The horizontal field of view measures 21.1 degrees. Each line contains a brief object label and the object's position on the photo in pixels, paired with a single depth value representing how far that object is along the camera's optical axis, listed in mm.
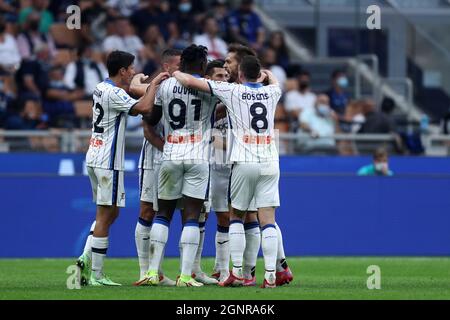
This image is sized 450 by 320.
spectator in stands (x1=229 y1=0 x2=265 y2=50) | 25359
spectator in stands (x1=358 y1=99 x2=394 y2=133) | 22812
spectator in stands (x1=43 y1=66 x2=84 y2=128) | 22031
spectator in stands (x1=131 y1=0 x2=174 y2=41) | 24766
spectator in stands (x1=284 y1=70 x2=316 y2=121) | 23844
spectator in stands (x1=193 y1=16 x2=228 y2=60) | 24141
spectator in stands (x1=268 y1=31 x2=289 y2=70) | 25031
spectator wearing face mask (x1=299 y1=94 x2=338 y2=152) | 23250
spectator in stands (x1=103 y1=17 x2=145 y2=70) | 24031
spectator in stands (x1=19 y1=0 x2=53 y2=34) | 23953
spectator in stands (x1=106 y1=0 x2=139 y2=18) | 25077
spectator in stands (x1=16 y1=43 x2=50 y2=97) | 22078
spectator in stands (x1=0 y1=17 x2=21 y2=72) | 22922
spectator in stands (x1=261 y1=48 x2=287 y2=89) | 24531
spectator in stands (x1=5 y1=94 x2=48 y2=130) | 21172
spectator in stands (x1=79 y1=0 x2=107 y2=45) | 24594
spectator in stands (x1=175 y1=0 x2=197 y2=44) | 24958
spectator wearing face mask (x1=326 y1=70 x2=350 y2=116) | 24562
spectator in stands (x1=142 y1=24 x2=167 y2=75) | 23453
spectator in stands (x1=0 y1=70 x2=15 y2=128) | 21406
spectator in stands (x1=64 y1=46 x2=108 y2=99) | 22469
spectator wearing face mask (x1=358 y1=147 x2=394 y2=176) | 20578
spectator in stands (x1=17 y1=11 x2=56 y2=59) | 23359
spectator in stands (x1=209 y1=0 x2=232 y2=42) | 25281
